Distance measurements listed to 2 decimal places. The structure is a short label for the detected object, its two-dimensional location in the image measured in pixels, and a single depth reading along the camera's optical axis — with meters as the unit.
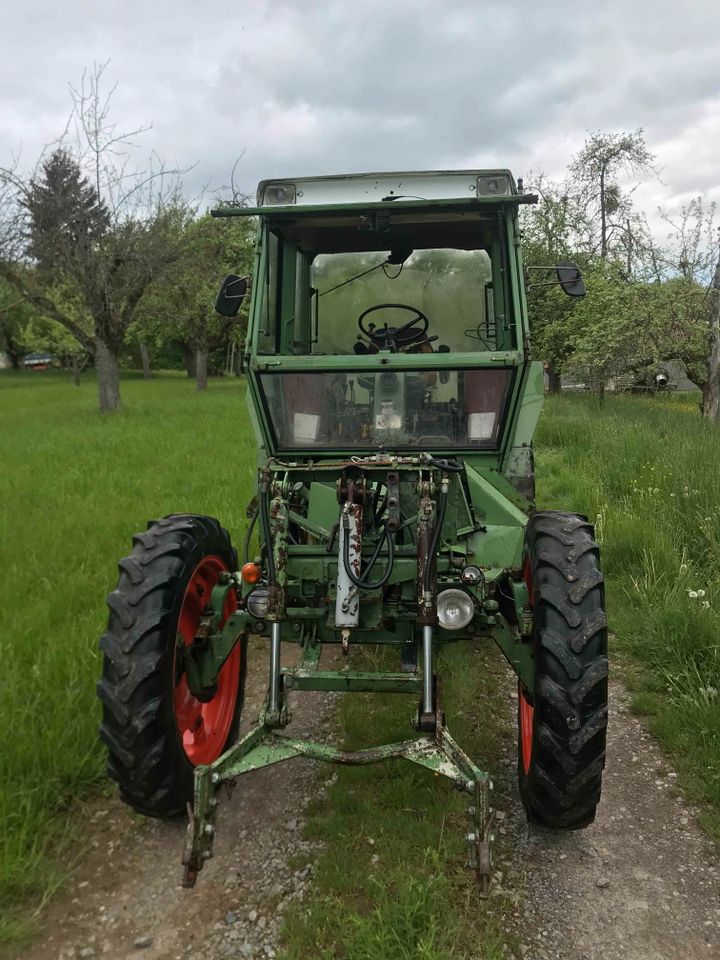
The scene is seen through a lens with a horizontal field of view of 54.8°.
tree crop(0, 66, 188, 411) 15.30
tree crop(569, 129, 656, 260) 20.56
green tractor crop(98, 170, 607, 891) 2.43
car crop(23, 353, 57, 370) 55.19
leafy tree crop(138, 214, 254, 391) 18.28
